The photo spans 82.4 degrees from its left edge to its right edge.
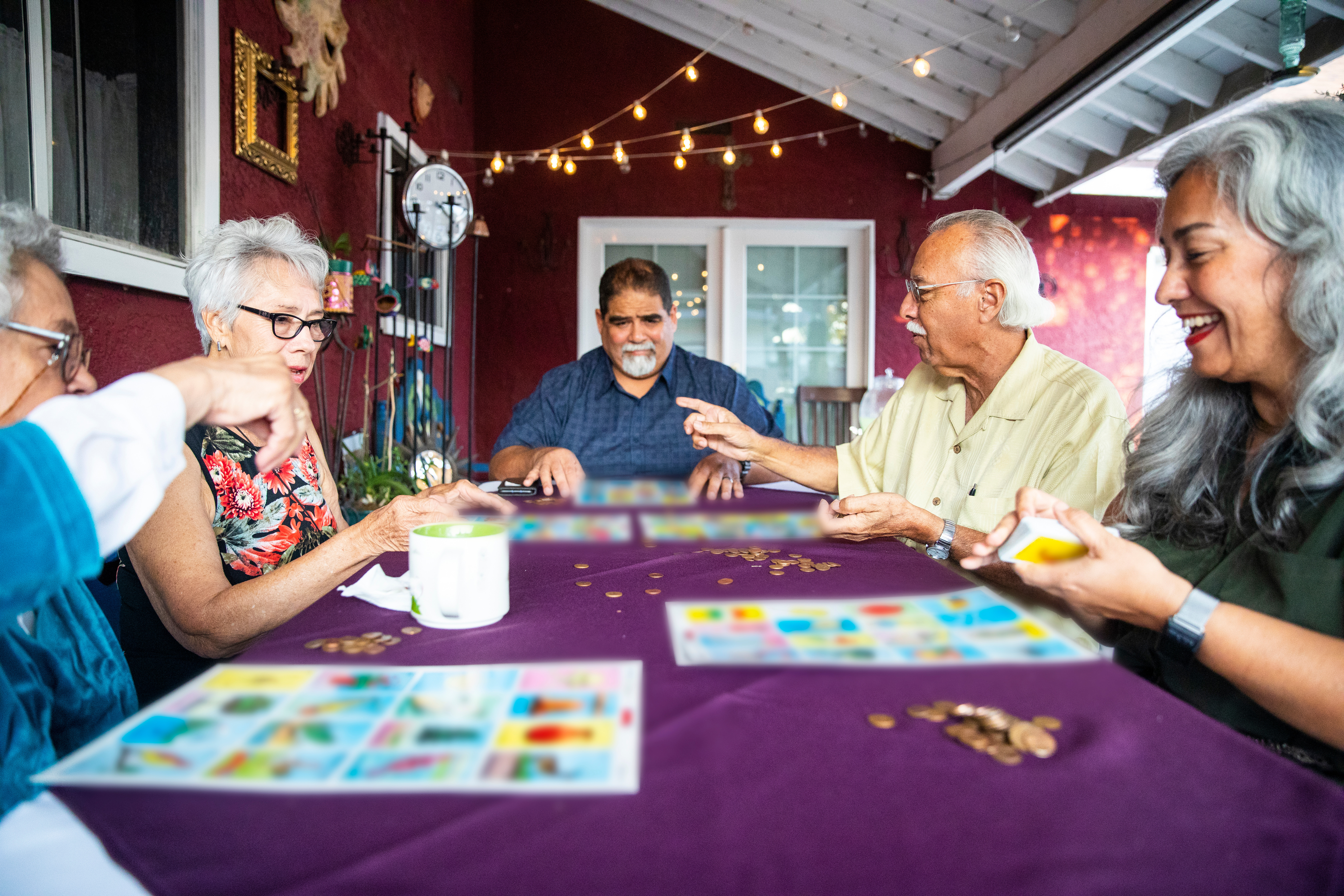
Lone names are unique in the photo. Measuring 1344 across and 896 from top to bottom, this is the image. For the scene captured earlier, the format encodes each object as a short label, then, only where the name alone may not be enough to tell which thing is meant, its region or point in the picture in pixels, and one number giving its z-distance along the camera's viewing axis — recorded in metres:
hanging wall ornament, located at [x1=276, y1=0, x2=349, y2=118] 3.08
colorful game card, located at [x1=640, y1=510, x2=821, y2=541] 1.50
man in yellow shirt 1.50
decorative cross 6.34
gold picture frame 2.71
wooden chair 4.94
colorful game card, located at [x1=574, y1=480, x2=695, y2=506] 1.85
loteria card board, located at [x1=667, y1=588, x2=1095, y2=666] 0.80
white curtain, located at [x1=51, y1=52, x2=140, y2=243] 1.85
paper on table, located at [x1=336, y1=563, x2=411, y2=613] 0.99
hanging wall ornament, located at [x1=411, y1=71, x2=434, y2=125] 4.83
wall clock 3.96
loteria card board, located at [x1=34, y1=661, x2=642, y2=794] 0.54
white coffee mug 0.88
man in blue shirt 2.67
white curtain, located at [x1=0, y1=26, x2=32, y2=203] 1.67
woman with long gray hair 0.81
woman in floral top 1.09
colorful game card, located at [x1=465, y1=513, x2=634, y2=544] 1.45
